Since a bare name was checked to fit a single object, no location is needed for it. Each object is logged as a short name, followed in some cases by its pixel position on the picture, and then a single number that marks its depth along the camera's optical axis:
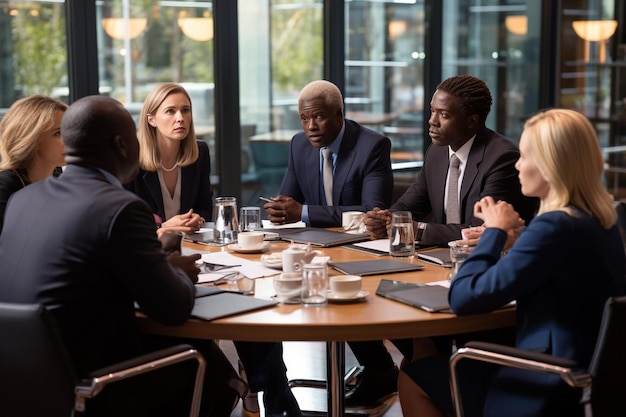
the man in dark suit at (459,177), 3.58
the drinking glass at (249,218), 3.65
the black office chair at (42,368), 2.18
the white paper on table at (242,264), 2.97
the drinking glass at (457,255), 2.84
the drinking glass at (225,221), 3.46
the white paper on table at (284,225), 3.89
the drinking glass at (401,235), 3.19
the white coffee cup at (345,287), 2.57
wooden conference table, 2.37
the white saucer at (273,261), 3.05
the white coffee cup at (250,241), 3.33
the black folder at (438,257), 3.08
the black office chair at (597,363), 2.22
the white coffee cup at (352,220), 3.71
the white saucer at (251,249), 3.33
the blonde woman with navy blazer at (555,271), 2.35
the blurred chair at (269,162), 6.86
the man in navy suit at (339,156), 4.26
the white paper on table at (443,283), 2.77
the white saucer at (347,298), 2.58
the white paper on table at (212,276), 2.86
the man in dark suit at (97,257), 2.31
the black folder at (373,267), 2.94
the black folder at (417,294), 2.50
